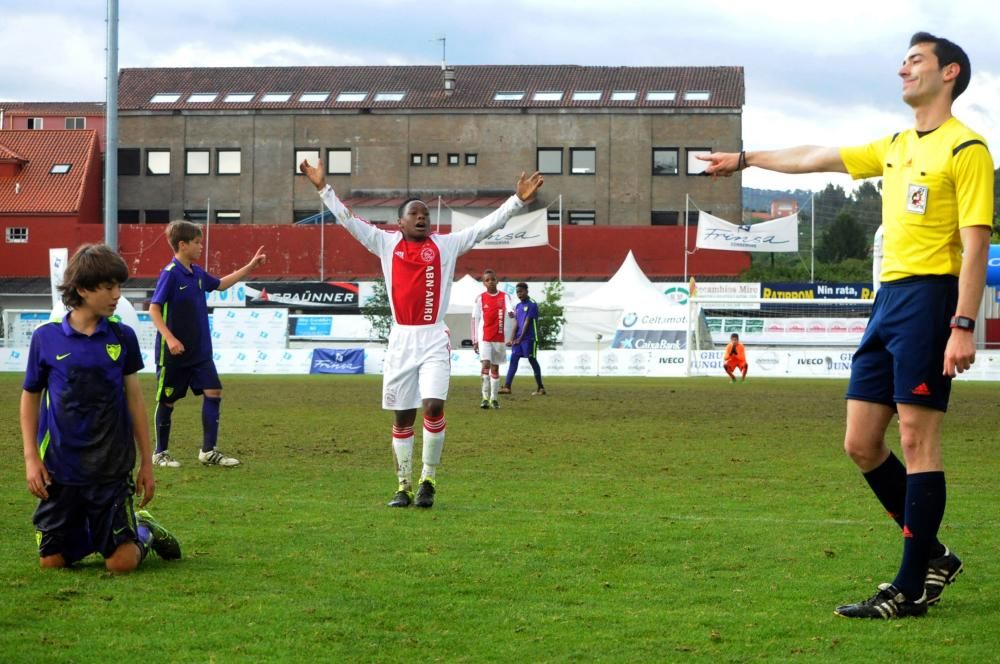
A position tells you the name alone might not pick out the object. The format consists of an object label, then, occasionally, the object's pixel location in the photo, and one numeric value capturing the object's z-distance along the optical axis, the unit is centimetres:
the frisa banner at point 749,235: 5403
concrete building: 7025
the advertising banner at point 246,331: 4247
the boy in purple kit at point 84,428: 654
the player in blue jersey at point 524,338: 2617
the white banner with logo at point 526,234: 5516
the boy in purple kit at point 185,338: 1189
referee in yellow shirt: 552
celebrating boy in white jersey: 945
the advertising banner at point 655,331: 4225
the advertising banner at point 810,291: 5084
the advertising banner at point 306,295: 5538
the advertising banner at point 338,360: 3959
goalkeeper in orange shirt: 3469
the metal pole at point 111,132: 2616
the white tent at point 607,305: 4619
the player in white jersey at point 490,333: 2206
